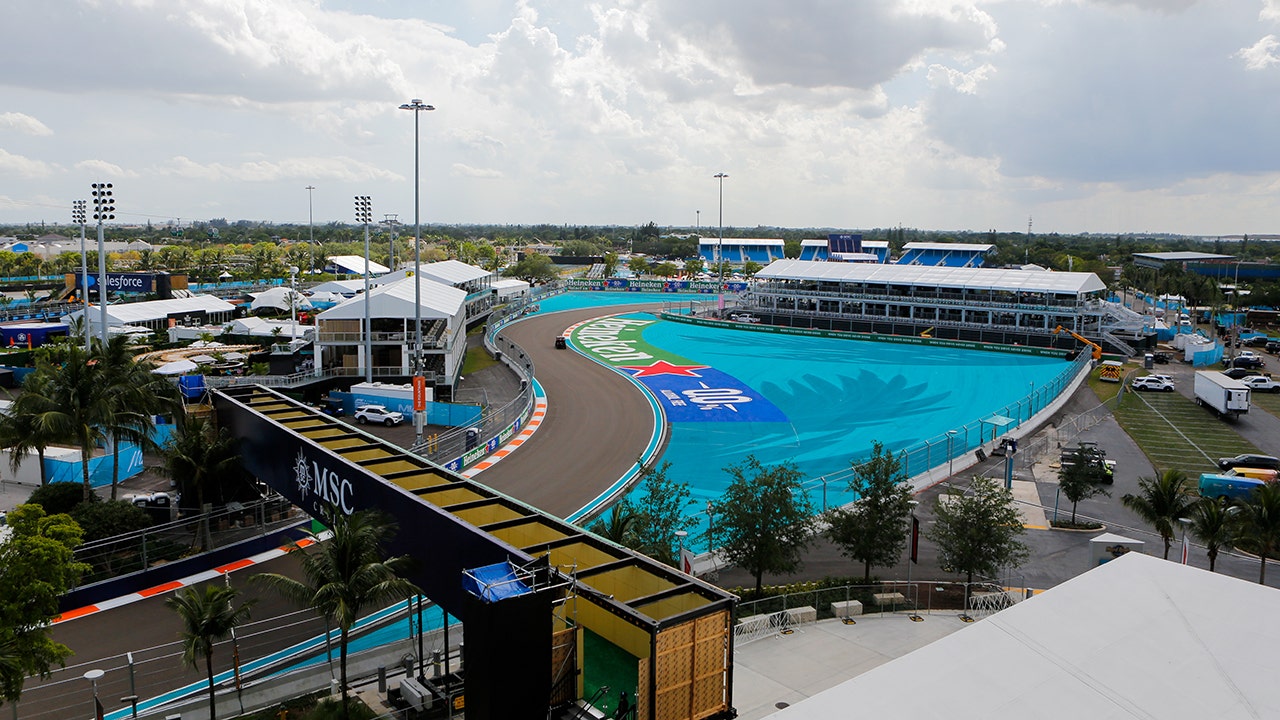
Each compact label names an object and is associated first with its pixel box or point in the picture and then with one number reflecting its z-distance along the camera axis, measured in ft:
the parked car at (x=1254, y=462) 131.03
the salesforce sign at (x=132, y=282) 320.91
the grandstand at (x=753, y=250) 640.17
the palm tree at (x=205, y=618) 58.65
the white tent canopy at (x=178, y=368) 167.94
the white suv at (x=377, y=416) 154.51
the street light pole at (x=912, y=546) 78.07
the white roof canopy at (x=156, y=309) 238.48
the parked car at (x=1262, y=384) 204.33
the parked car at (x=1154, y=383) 201.85
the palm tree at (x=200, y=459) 92.84
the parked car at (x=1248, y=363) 230.89
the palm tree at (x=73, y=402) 93.71
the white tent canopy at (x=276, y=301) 294.46
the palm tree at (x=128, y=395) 97.40
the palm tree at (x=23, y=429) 94.07
